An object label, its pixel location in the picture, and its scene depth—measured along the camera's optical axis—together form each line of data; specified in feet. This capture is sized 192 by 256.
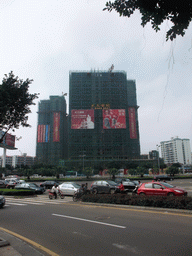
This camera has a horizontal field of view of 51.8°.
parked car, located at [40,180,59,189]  110.52
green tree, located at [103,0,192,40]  13.19
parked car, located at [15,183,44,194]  80.57
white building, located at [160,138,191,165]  623.36
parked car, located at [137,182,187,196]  46.42
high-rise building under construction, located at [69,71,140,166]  350.64
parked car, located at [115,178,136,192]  72.35
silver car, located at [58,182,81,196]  67.46
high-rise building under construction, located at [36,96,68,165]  368.64
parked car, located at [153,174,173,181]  146.20
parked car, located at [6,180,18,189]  110.74
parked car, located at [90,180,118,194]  68.40
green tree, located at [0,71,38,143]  52.14
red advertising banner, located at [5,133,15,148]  224.33
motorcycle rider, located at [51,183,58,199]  62.18
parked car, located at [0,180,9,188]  115.27
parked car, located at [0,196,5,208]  42.70
